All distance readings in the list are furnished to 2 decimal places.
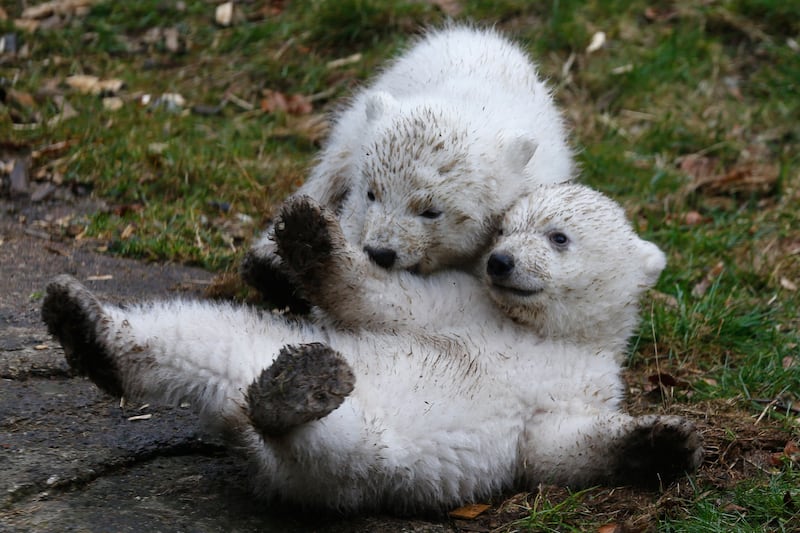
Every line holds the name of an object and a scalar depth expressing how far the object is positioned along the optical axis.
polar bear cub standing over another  8.04
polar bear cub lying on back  6.03
